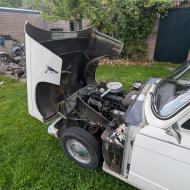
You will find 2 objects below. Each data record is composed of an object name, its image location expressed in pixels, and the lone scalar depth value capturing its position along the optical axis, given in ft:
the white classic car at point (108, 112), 5.79
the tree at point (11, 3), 91.17
